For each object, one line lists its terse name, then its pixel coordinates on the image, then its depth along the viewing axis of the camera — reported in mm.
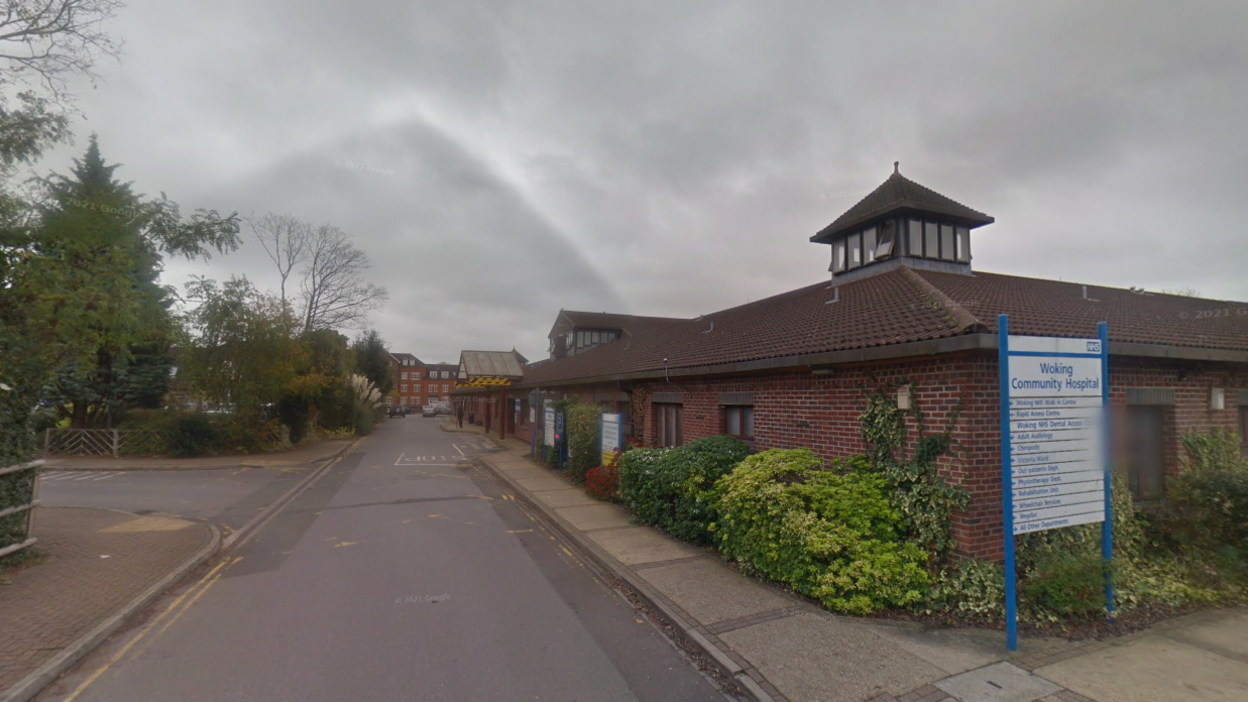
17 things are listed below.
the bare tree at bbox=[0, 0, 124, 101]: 8016
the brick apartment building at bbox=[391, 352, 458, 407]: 105250
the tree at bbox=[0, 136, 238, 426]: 7375
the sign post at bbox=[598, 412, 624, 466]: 12914
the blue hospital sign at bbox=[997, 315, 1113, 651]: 5016
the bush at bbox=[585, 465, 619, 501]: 11992
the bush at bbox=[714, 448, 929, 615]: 5707
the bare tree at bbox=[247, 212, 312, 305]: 34281
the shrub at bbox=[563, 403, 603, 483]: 14523
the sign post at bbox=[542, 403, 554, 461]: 18094
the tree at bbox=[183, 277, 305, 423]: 21906
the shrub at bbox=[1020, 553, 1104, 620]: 5336
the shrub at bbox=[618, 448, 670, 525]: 9398
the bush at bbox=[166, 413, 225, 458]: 20875
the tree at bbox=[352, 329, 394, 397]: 54938
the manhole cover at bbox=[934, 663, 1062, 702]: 4086
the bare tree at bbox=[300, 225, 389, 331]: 35406
